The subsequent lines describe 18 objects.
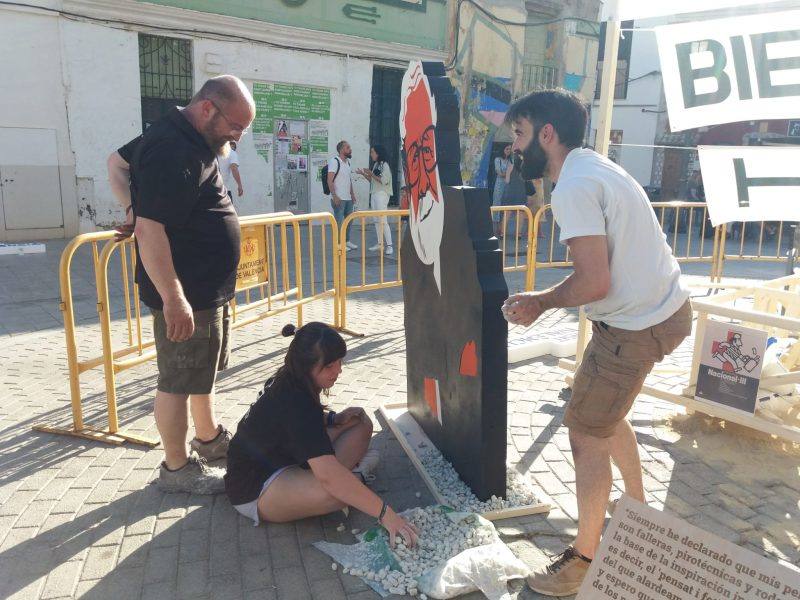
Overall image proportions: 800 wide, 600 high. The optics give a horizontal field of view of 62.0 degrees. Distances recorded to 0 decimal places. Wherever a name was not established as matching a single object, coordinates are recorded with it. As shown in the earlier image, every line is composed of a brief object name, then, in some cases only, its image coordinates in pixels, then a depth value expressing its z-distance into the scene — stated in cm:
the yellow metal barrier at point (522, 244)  743
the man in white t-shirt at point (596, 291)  226
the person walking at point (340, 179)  1086
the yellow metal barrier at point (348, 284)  626
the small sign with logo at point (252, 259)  498
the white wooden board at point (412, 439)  307
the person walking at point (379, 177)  1084
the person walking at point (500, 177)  1520
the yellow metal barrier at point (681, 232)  866
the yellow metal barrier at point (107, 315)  366
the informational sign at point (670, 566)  165
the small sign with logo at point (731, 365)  360
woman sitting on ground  270
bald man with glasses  273
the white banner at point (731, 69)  364
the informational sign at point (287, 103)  1323
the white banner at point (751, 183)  383
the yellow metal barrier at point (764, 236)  1357
